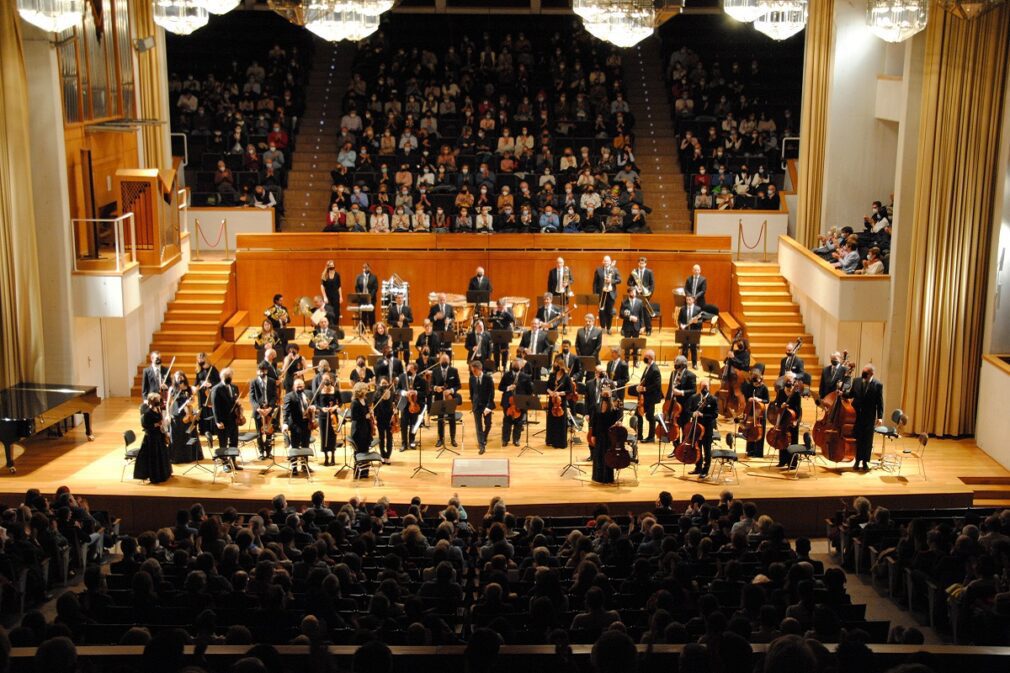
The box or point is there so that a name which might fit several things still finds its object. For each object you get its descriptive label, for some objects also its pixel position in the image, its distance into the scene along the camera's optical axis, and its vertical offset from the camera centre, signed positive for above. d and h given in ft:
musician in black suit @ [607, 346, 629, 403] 49.01 -7.78
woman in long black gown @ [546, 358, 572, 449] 47.78 -9.22
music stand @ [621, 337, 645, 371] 54.90 -7.45
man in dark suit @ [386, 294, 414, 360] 54.85 -6.37
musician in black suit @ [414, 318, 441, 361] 51.75 -6.88
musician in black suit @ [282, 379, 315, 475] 45.88 -9.10
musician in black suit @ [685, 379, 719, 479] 44.70 -8.77
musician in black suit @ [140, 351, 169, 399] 47.04 -7.83
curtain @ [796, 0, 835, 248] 62.08 +3.77
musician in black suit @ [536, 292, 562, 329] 56.54 -6.28
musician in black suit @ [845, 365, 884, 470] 45.47 -8.68
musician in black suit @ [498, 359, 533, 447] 48.28 -8.50
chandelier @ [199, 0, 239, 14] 37.65 +5.88
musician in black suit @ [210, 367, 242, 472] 46.14 -8.88
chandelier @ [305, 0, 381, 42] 37.53 +5.45
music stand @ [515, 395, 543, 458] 45.62 -8.48
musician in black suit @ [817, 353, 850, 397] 46.68 -7.52
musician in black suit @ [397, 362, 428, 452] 48.34 -8.87
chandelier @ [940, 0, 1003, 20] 35.70 +5.67
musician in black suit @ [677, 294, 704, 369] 57.72 -6.52
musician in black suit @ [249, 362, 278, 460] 46.96 -8.67
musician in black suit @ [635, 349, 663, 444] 48.96 -8.36
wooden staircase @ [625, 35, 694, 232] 72.43 +3.00
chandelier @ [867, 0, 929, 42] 37.17 +5.55
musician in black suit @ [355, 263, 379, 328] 60.64 -5.06
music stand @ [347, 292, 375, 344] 56.80 -5.57
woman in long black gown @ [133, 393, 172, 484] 44.04 -10.16
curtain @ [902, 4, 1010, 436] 48.65 -1.21
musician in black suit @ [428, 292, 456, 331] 55.98 -6.30
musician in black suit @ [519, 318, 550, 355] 52.42 -6.98
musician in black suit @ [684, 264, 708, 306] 60.18 -5.12
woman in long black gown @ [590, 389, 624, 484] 44.04 -9.40
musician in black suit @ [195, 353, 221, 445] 47.37 -8.17
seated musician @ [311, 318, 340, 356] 55.88 -7.45
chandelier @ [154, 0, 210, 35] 40.91 +6.07
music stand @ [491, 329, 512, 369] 51.57 -6.67
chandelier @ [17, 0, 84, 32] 35.94 +5.37
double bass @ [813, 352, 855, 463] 45.65 -9.41
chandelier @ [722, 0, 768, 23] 37.11 +5.78
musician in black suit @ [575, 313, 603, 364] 54.03 -7.09
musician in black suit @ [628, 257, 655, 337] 60.29 -4.98
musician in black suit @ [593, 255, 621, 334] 60.80 -5.19
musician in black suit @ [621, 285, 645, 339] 57.57 -6.36
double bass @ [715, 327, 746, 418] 50.44 -8.84
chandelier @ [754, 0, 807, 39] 38.19 +5.72
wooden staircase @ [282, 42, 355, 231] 73.00 +2.75
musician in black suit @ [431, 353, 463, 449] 49.11 -8.35
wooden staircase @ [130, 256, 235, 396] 59.82 -7.02
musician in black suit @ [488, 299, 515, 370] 56.29 -6.41
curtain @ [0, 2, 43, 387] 48.57 -2.06
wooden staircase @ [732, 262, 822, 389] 60.03 -6.81
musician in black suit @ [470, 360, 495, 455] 49.14 -8.90
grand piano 44.86 -9.02
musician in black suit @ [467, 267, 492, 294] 60.13 -5.00
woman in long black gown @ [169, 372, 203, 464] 45.55 -9.78
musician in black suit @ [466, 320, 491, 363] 52.72 -7.12
